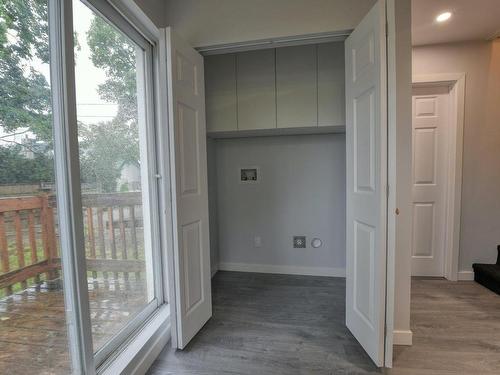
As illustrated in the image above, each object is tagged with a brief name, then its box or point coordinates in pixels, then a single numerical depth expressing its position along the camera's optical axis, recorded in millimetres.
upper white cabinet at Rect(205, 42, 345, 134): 2375
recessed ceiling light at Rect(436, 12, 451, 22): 2082
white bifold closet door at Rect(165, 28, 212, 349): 1589
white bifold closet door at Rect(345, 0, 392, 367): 1383
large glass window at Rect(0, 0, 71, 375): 945
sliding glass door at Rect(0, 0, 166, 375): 978
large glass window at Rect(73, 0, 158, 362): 1355
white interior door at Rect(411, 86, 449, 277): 2682
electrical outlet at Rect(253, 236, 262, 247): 2996
